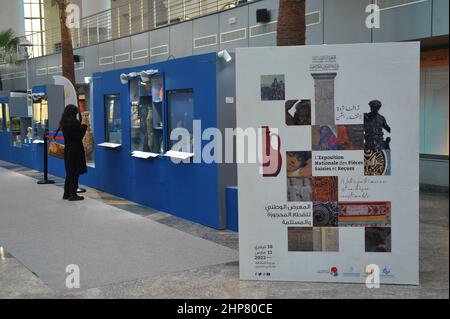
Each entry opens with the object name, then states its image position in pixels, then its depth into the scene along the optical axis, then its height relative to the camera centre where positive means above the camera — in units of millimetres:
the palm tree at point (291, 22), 7605 +1306
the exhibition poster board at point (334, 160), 4816 -410
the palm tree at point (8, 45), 31906 +4389
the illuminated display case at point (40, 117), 14286 +48
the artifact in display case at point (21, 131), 16500 -372
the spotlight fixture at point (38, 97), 14106 +585
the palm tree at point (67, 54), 17281 +2049
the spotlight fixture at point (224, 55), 7420 +836
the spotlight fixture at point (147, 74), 9020 +723
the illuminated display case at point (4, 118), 18047 +41
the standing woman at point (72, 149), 10227 -584
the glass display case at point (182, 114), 8180 +47
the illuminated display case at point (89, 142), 12320 -552
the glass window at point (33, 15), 34616 +6624
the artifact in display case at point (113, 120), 10672 -47
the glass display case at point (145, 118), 9188 -15
